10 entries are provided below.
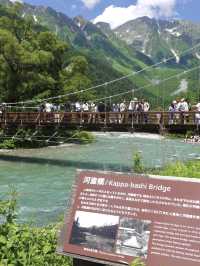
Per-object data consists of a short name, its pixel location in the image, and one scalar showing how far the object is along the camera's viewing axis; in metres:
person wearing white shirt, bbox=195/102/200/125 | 30.67
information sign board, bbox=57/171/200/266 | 5.21
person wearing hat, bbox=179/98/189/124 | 30.66
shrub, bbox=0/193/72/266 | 6.05
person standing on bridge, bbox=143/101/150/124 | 33.65
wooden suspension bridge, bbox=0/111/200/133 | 32.09
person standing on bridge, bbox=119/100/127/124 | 34.96
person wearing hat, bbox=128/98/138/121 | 34.21
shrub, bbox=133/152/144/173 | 15.25
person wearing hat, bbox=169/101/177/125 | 31.80
